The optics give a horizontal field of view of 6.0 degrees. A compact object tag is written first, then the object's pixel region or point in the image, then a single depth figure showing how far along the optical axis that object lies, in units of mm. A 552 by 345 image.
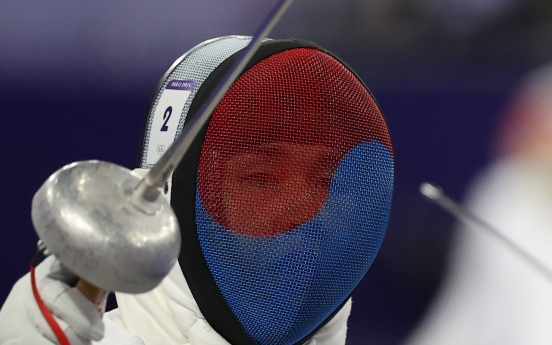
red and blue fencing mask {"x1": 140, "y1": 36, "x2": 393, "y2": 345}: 4701
